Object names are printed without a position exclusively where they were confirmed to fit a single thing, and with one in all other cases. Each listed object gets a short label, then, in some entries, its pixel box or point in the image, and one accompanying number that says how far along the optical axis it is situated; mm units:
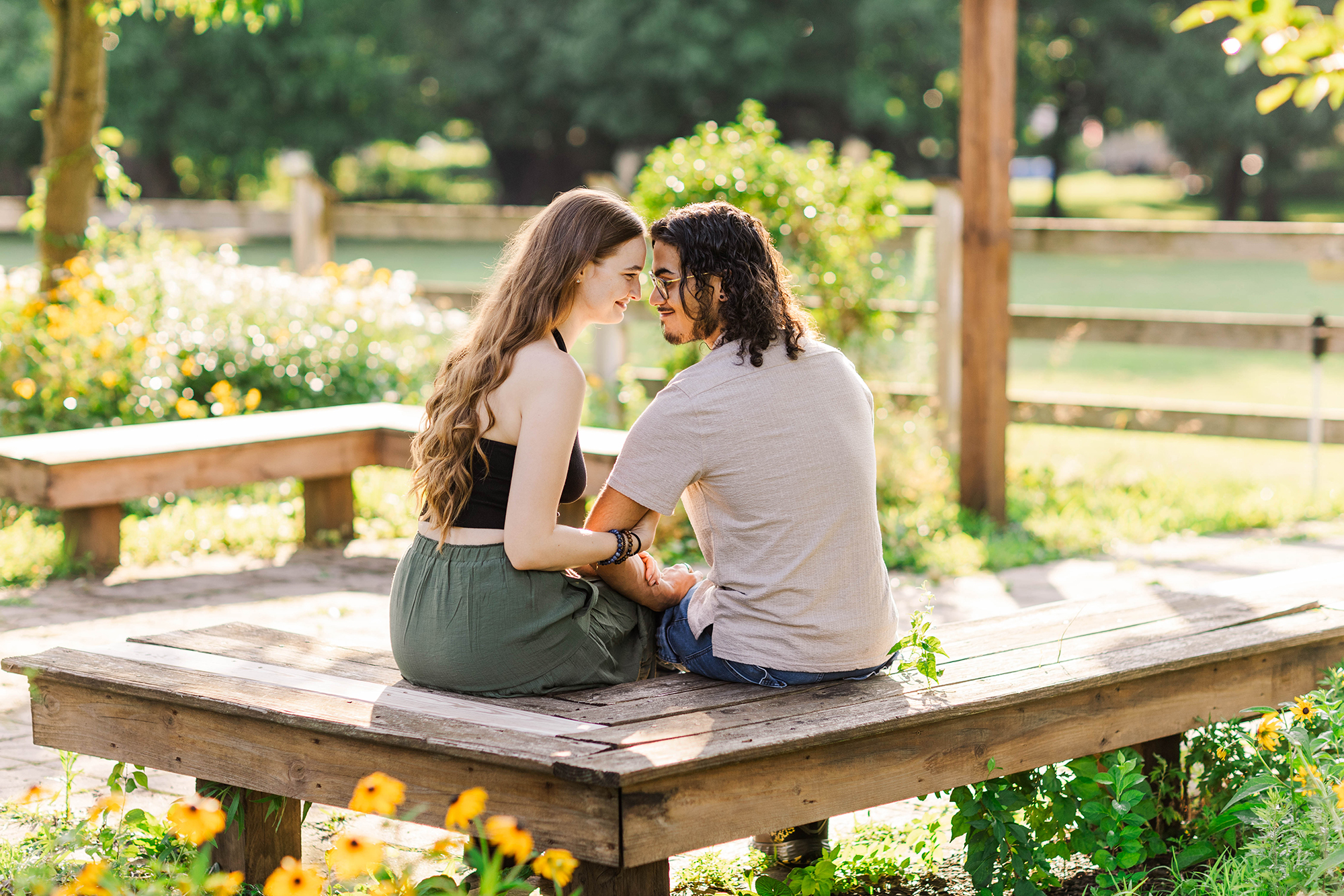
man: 5156
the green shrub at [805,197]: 12711
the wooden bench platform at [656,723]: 4621
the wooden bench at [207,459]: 10461
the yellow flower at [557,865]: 4031
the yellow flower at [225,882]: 3793
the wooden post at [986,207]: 12180
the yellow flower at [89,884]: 3918
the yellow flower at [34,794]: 4715
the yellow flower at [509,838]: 3768
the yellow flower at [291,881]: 3707
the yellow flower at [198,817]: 4078
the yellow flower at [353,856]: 3596
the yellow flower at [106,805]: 5340
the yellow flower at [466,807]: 3893
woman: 5215
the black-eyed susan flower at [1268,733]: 5633
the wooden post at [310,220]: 19094
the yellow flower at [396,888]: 4293
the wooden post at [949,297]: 14922
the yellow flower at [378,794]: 3941
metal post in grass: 13867
